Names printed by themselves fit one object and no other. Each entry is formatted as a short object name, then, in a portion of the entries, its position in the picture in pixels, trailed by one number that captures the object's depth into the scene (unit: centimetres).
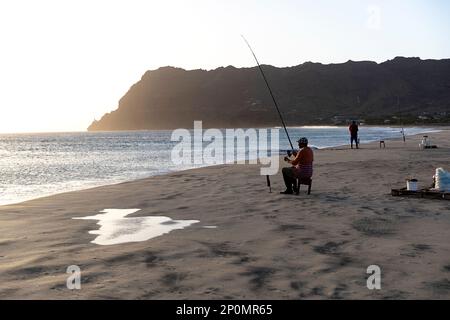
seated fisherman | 1172
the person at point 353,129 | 3125
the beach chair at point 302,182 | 1191
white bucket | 1098
